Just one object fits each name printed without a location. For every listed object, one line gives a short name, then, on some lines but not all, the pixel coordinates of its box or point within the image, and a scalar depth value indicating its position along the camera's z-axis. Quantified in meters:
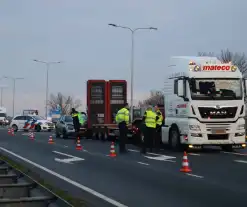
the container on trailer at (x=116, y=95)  30.86
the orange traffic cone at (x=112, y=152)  18.17
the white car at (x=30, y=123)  48.25
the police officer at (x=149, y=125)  19.55
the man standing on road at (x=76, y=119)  30.05
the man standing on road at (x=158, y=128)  21.23
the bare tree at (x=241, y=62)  63.47
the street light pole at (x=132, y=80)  43.30
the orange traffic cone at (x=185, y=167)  13.21
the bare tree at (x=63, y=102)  128.25
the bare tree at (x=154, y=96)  104.04
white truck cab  18.55
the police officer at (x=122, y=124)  19.70
